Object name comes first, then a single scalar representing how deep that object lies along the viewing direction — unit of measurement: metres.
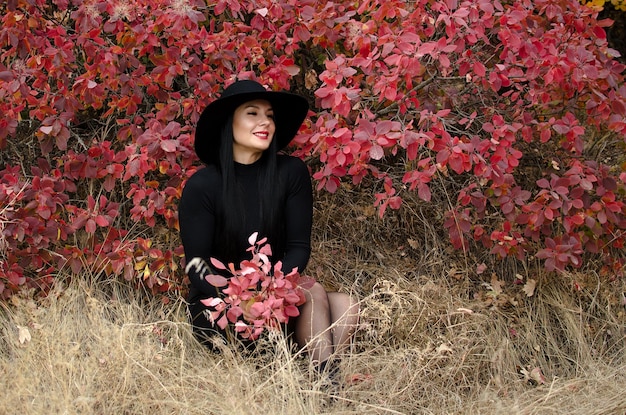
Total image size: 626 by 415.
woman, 3.19
